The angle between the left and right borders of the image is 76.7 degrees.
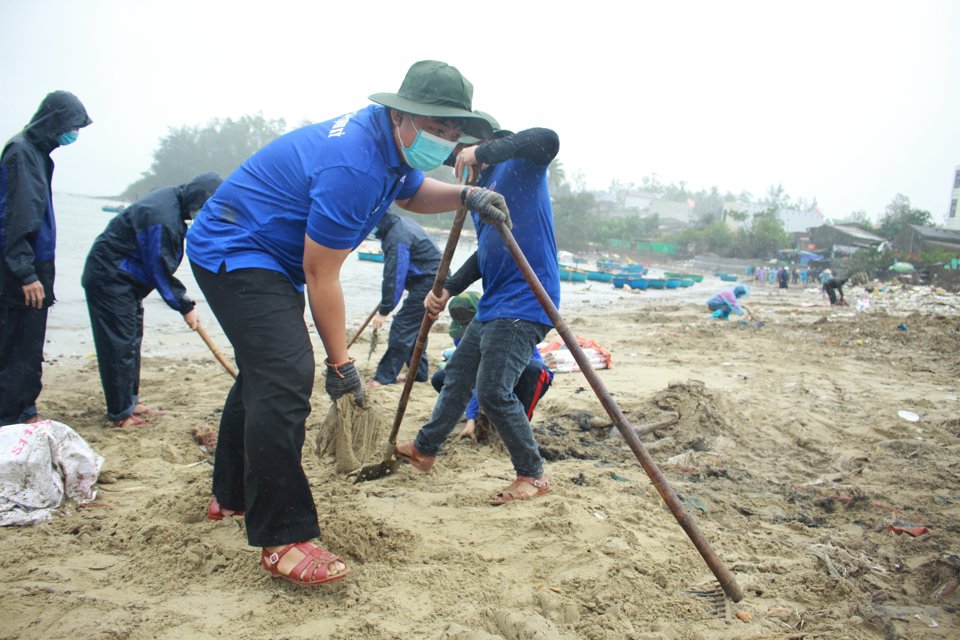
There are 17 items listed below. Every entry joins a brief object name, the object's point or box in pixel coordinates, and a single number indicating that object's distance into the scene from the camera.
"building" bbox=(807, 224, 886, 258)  42.22
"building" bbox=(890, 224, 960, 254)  35.06
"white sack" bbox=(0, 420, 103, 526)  2.44
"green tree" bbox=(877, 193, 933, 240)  45.50
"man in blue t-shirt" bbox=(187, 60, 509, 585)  1.98
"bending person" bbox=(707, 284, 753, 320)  13.12
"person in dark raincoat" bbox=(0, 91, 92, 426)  3.33
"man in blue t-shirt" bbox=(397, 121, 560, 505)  2.87
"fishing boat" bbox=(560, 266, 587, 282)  28.44
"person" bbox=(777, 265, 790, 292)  30.20
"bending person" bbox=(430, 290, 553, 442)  3.49
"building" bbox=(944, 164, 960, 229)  44.64
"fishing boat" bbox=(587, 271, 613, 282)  29.34
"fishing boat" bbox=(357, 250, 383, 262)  31.17
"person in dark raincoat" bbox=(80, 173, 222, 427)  3.92
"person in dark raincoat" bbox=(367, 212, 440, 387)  5.48
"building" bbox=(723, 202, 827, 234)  75.68
